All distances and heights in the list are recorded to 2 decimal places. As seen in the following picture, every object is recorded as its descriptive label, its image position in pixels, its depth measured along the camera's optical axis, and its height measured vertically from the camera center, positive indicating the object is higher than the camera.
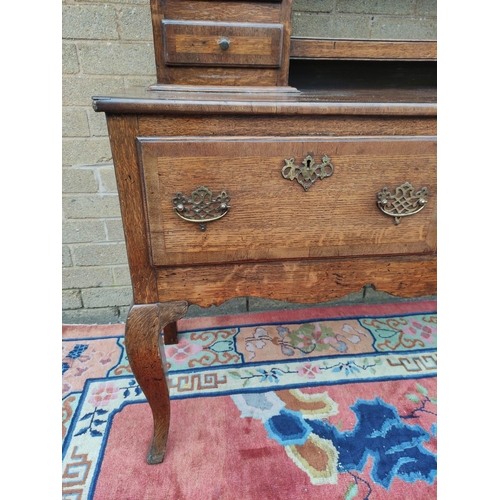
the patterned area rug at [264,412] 0.90 -0.51
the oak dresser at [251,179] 0.65 +0.13
